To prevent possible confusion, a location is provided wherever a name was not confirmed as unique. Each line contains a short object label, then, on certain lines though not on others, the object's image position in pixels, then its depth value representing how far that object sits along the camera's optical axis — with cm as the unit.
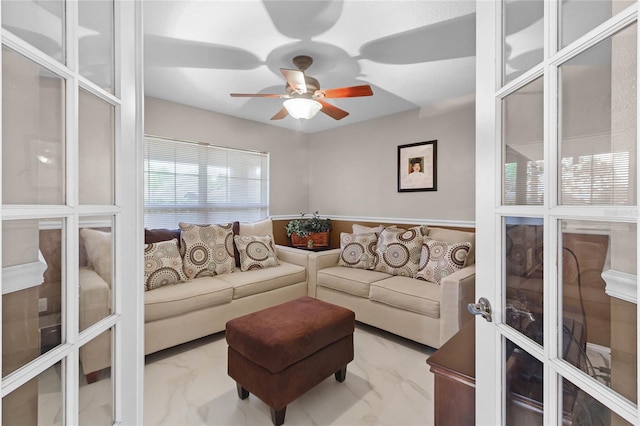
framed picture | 356
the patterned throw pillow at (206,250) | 301
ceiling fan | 225
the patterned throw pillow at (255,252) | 333
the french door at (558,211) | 54
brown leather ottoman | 167
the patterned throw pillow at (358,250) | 341
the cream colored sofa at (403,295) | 238
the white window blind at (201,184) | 337
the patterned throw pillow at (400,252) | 313
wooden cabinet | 105
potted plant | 435
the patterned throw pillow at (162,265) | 262
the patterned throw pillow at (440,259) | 279
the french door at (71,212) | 56
